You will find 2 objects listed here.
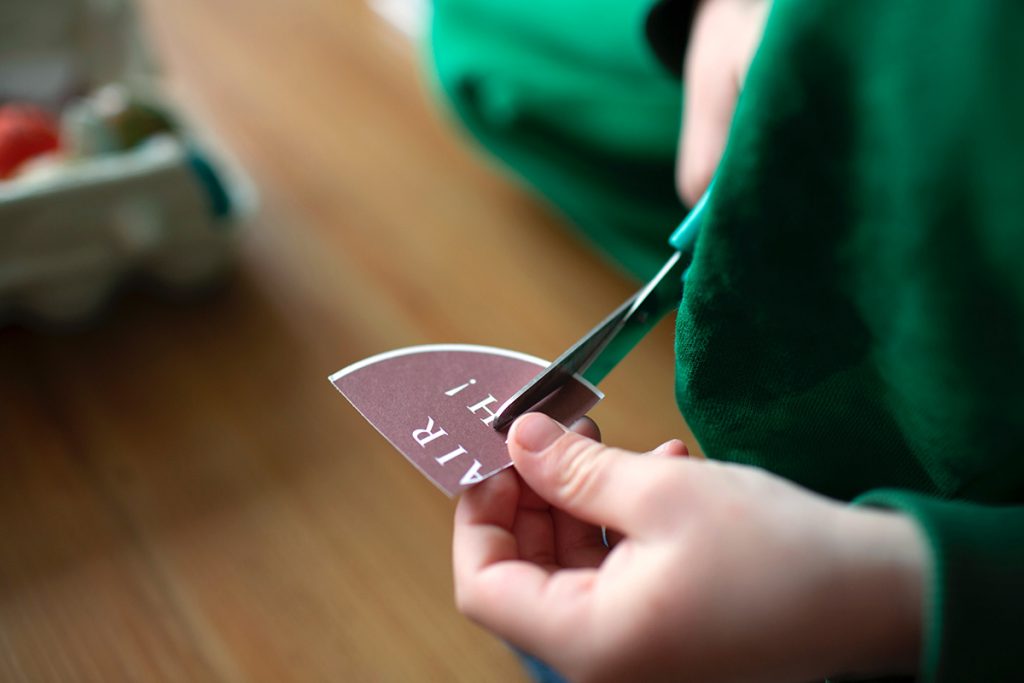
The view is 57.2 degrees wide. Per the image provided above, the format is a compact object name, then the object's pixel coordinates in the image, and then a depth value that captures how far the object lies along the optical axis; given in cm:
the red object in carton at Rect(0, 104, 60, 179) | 70
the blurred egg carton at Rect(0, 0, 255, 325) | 67
